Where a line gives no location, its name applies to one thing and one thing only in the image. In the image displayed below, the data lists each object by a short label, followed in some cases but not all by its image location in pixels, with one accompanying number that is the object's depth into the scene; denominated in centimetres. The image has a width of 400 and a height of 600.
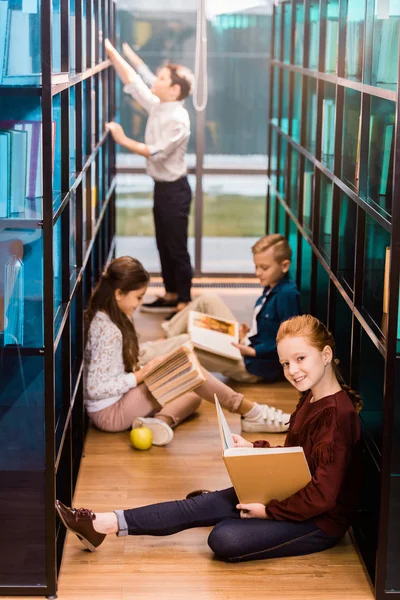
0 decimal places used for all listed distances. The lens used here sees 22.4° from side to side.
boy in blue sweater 463
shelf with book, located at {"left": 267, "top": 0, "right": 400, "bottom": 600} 274
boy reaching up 589
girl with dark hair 396
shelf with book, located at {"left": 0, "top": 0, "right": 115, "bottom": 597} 256
